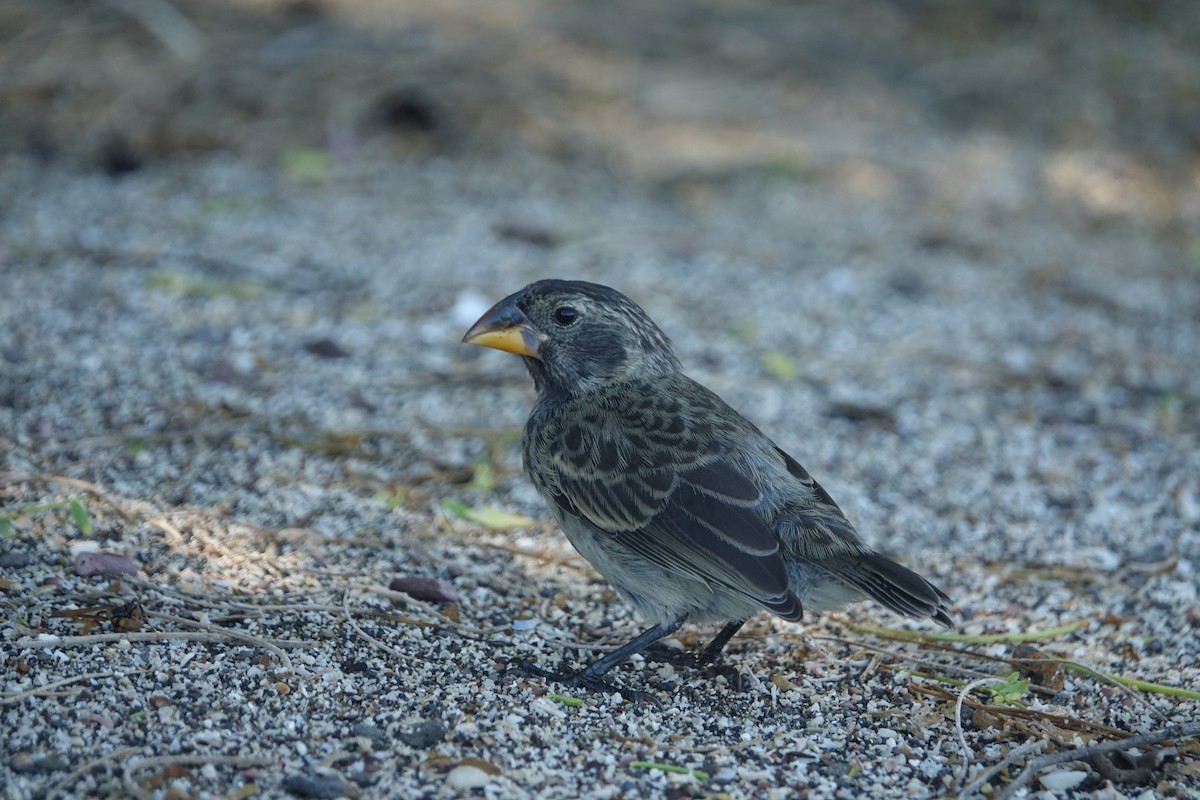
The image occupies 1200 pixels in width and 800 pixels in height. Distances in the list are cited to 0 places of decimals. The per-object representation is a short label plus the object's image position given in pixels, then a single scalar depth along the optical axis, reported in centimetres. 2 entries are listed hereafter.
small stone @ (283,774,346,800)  526
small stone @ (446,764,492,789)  546
